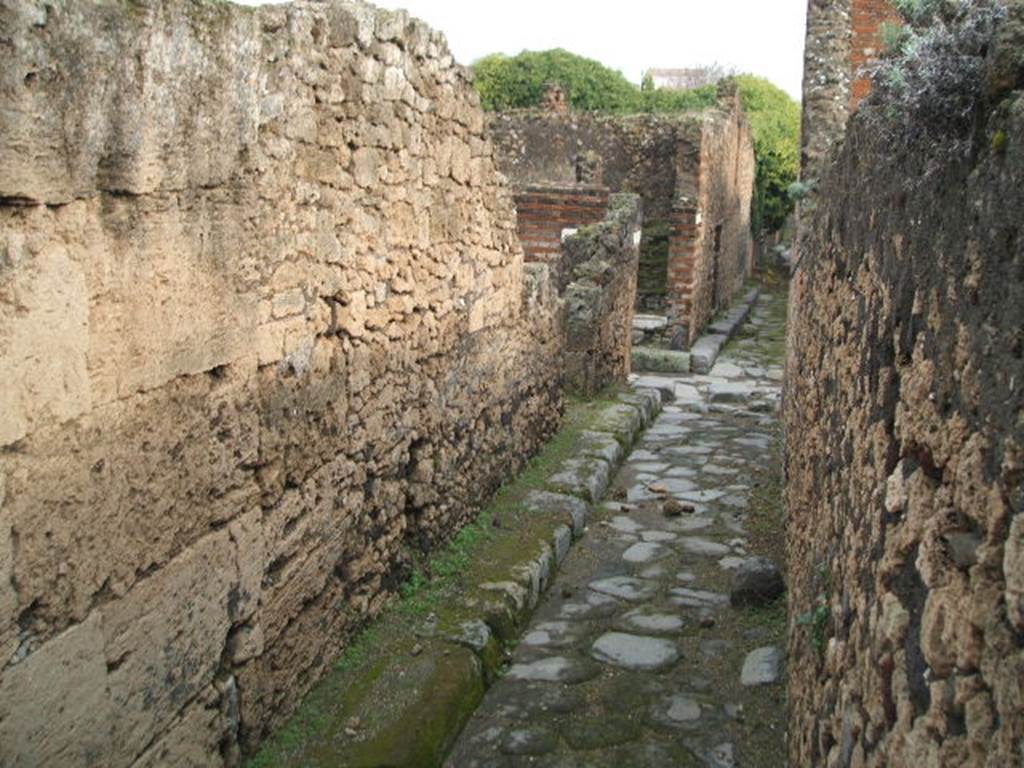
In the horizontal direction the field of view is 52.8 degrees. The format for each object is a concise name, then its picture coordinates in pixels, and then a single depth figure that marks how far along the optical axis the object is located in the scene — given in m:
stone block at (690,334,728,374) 11.54
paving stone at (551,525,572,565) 5.39
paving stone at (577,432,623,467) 7.11
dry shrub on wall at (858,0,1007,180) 1.85
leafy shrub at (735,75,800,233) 20.78
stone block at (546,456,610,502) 6.28
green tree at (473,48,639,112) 25.19
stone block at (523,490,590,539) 5.81
